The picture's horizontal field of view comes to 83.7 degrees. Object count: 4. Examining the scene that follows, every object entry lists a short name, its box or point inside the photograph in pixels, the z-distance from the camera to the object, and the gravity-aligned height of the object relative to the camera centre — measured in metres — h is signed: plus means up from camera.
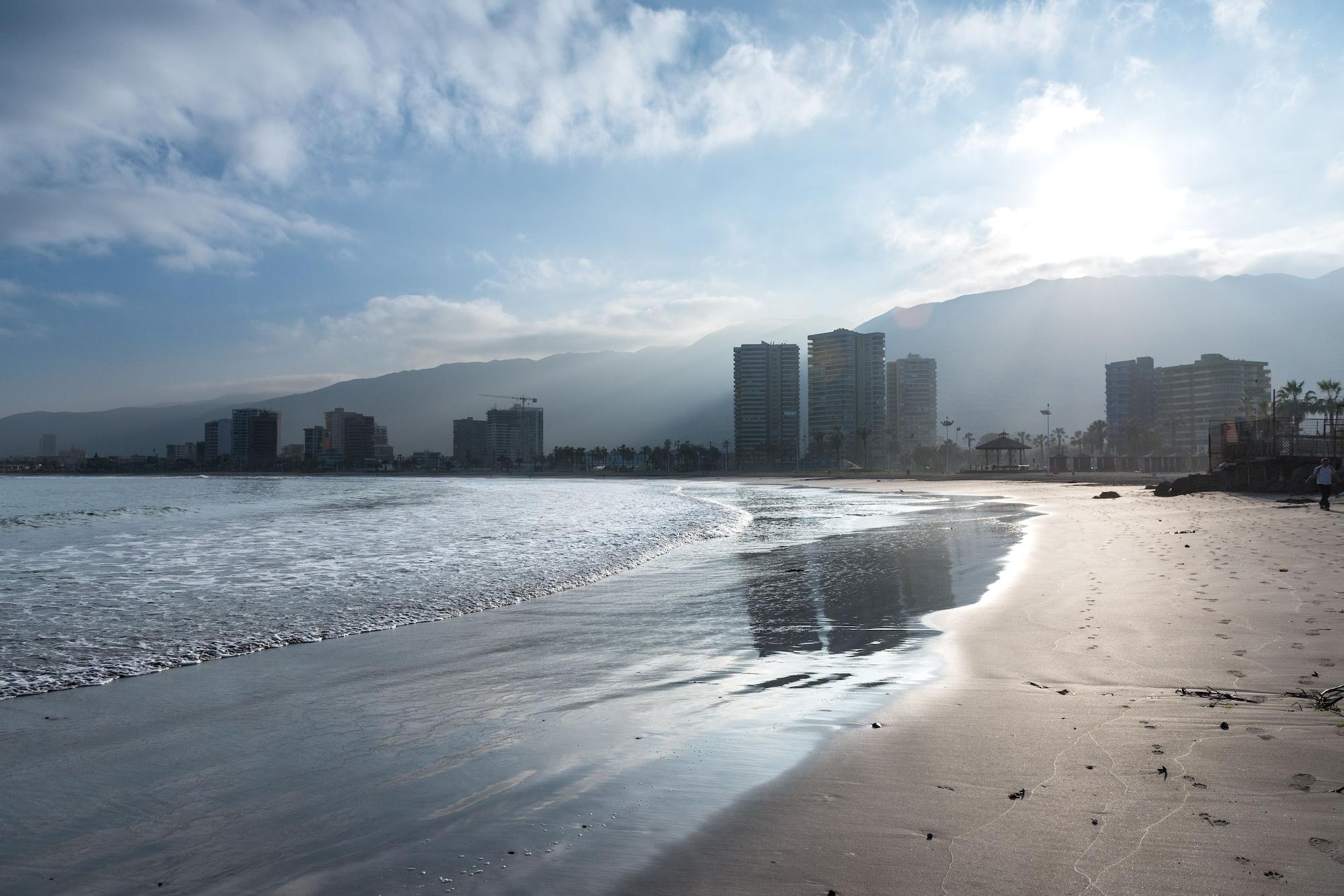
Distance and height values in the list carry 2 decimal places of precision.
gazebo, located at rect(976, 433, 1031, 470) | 83.38 +1.37
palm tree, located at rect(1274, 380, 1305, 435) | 89.62 +7.45
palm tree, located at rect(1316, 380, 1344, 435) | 87.12 +8.03
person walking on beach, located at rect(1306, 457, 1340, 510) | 22.76 -0.77
